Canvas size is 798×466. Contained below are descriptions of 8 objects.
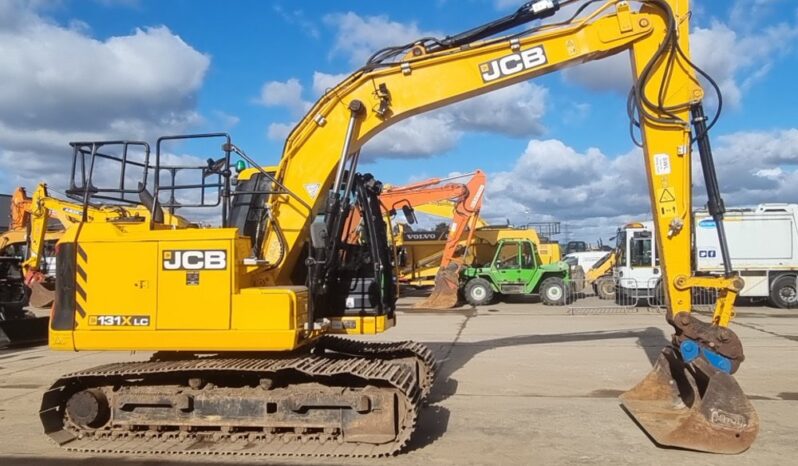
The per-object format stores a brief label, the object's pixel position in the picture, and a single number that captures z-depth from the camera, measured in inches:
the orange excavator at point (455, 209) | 864.9
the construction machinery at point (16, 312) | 524.1
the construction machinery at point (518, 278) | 901.2
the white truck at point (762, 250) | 835.4
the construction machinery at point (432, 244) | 977.5
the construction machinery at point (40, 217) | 587.8
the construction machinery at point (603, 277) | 1001.5
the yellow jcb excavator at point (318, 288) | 244.2
